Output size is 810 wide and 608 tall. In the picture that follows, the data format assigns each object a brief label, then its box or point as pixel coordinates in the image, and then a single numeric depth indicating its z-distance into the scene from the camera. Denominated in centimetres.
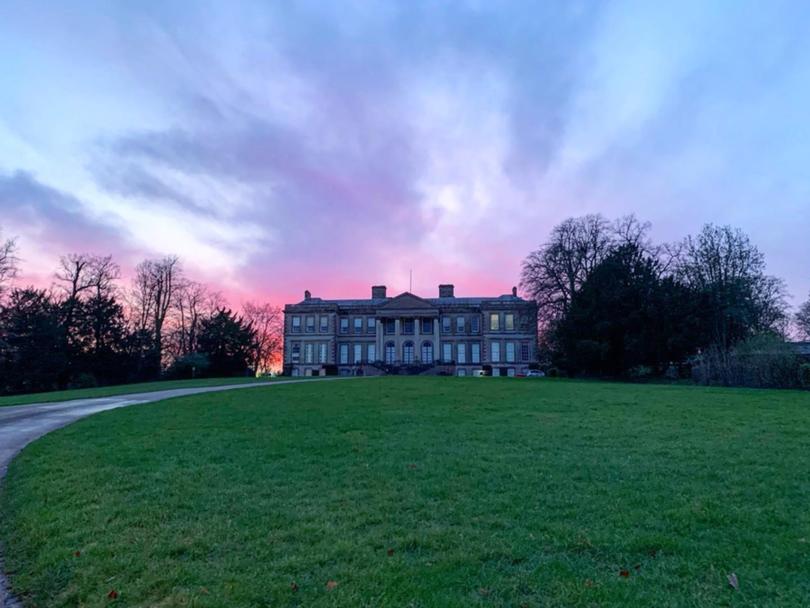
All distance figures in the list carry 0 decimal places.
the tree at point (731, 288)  3612
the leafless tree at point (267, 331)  7831
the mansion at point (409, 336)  6931
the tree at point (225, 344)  5688
